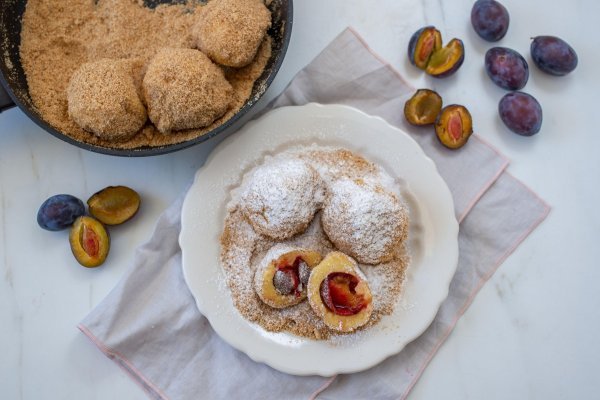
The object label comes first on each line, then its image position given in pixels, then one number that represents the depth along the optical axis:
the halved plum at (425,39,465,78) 0.70
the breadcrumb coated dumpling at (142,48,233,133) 0.62
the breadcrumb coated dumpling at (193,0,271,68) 0.64
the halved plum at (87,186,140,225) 0.68
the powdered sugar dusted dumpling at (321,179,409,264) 0.63
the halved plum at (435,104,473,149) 0.69
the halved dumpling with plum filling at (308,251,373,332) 0.63
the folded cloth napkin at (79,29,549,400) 0.67
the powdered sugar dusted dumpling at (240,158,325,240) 0.63
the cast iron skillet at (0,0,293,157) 0.62
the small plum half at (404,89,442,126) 0.69
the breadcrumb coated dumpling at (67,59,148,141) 0.62
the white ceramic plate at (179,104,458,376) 0.65
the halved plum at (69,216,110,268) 0.67
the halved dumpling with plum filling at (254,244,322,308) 0.64
